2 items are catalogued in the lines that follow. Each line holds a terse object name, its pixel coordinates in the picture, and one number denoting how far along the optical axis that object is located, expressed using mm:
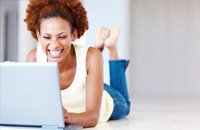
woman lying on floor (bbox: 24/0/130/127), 1792
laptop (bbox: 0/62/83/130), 1449
